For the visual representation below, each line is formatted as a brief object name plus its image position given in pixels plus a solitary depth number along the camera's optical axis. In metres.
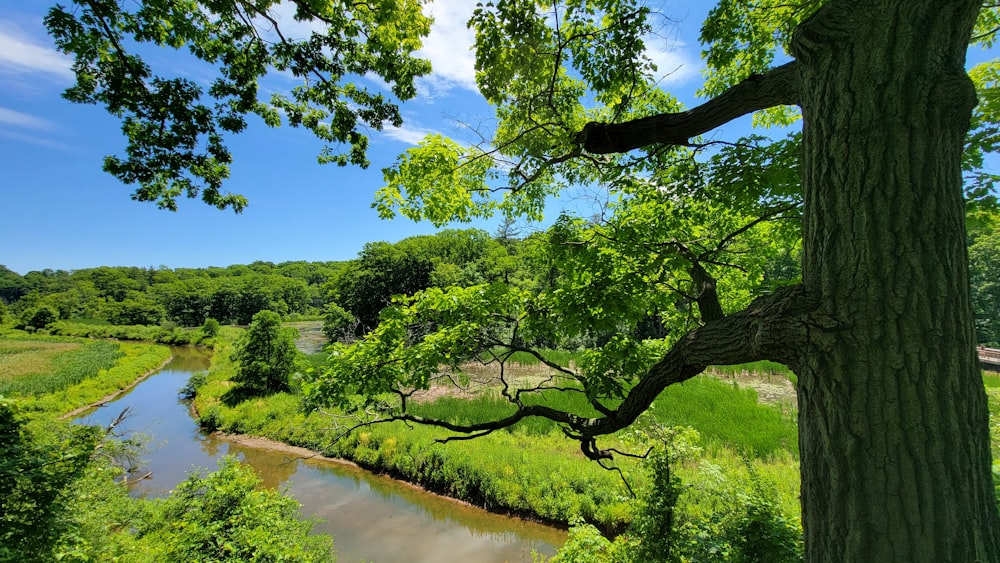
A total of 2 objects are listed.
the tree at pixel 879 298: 1.17
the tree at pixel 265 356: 15.73
